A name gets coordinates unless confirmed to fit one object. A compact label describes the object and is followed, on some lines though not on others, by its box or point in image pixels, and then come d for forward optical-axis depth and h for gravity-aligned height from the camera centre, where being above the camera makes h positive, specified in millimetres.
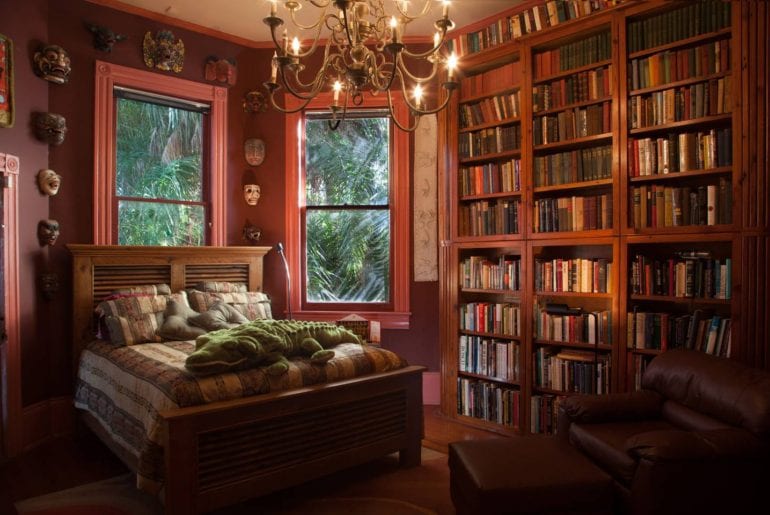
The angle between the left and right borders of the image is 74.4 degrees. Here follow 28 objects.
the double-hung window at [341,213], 4656 +424
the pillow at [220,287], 4113 -233
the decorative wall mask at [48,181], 3520 +541
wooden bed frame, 2275 -888
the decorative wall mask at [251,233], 4637 +234
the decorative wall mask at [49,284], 3521 -174
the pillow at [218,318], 3572 -429
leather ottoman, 1993 -903
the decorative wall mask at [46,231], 3518 +195
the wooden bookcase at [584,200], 2943 +390
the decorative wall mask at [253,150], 4637 +995
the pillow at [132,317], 3314 -395
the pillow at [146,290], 3705 -231
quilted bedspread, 2324 -646
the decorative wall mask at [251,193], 4629 +599
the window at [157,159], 3934 +838
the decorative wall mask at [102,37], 3822 +1687
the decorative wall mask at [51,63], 3494 +1360
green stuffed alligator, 2480 -466
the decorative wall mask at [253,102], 4645 +1437
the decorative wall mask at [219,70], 4473 +1677
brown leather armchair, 2006 -809
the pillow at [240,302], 3873 -339
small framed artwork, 3205 +1130
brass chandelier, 2059 +945
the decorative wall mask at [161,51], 4133 +1715
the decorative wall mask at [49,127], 3496 +917
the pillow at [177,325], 3432 -451
